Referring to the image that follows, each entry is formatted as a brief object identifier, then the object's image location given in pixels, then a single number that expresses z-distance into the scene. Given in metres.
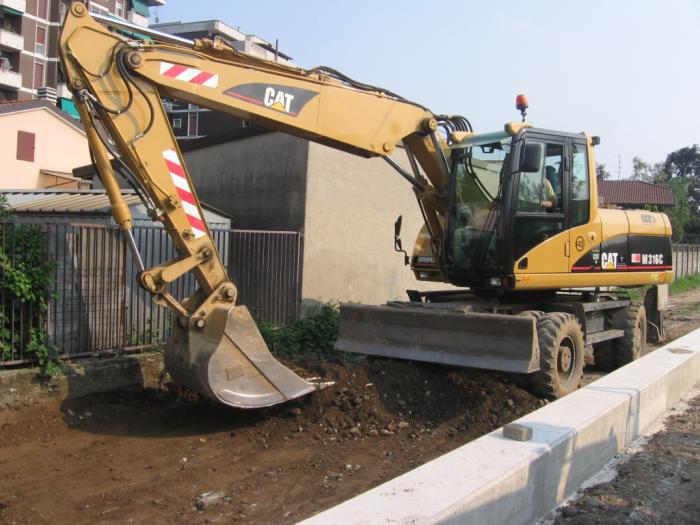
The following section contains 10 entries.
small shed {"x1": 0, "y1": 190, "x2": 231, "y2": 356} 7.70
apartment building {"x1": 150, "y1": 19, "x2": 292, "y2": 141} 63.94
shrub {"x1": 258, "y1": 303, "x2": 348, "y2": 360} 9.24
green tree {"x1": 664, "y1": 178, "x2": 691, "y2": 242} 41.59
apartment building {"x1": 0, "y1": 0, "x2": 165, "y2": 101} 50.06
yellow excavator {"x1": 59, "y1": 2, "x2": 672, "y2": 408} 5.77
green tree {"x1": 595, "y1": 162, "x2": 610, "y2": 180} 67.62
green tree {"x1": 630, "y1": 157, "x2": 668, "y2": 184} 71.62
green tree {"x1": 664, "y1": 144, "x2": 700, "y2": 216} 75.06
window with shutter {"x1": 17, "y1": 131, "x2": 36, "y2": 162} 28.98
